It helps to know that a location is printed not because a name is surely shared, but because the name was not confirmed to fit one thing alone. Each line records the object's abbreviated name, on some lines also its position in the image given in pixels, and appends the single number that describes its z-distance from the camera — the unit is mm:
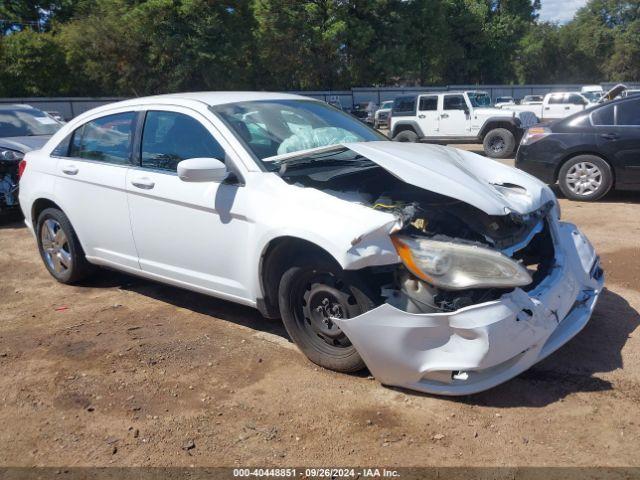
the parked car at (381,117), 29831
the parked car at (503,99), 37078
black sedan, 7789
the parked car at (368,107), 34747
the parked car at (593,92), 29197
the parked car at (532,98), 34703
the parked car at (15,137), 8055
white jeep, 14828
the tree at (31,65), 33844
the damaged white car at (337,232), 3031
